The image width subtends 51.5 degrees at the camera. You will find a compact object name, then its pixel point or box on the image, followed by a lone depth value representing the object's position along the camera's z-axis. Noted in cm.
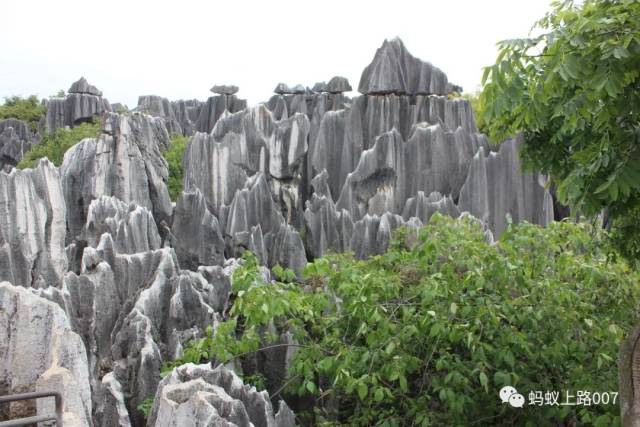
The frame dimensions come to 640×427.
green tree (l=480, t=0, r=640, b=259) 313
